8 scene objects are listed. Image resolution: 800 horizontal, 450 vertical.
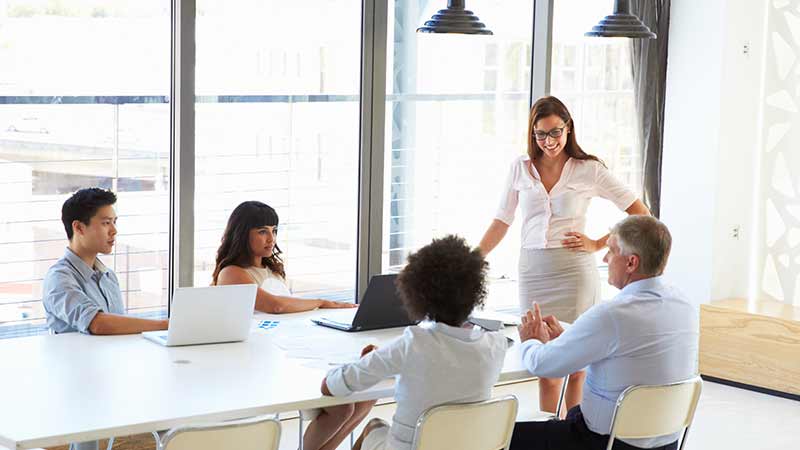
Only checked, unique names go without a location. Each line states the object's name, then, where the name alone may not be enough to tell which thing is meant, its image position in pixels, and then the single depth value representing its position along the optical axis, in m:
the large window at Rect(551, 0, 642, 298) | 6.12
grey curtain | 6.29
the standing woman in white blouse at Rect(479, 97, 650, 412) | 4.43
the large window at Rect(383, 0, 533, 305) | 5.36
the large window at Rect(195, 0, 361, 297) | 4.71
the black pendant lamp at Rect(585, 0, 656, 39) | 4.20
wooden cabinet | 5.72
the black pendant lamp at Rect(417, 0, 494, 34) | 3.88
